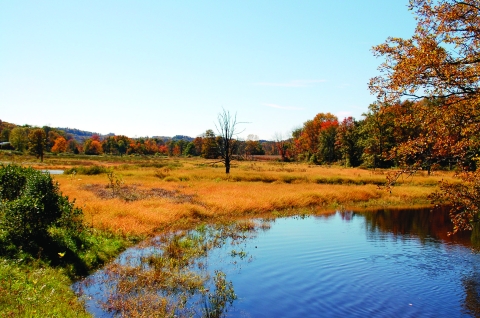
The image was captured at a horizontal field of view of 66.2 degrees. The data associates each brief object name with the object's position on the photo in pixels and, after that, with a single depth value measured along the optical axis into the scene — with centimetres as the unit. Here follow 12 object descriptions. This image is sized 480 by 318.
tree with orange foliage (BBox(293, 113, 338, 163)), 10019
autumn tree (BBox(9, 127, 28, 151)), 12462
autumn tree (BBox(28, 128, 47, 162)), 9444
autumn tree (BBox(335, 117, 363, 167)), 8506
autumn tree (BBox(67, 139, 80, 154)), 16455
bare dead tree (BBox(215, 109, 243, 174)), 5456
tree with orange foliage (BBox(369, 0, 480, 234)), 1077
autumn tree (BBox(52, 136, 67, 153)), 14674
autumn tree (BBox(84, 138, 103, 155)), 17062
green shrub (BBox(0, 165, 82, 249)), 1346
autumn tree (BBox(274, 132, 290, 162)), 12723
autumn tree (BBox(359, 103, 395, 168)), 6919
